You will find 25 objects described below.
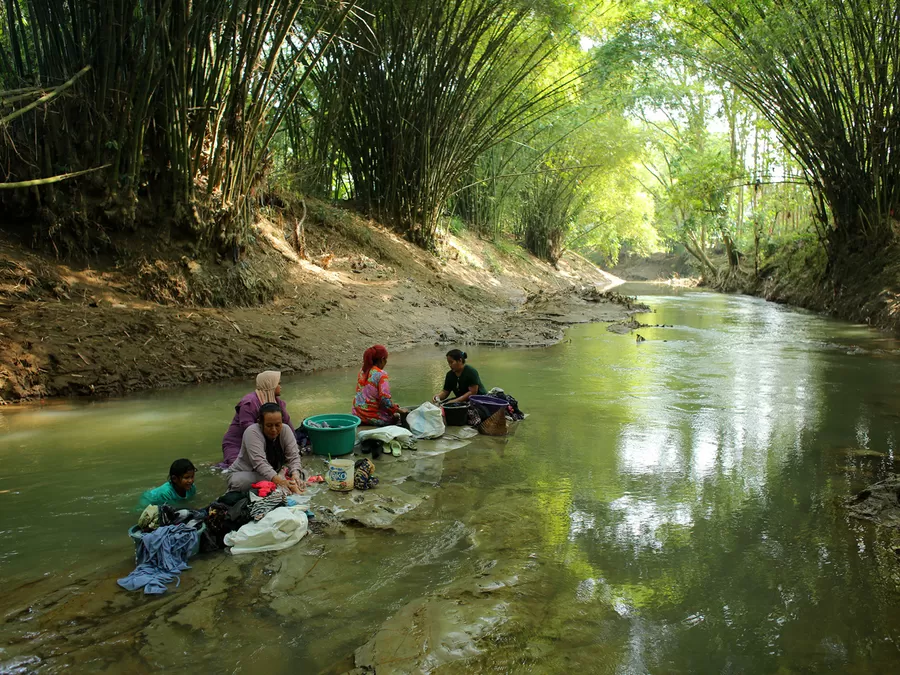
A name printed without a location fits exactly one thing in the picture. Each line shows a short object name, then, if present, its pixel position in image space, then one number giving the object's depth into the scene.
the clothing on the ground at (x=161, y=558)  3.07
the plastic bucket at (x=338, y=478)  4.30
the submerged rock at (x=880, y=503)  3.84
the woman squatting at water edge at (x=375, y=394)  5.68
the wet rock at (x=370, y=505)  3.89
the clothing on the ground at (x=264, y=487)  3.93
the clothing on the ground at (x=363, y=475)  4.38
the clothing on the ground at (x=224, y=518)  3.55
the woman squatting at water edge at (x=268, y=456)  4.14
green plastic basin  4.95
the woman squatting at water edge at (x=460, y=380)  6.25
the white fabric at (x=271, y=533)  3.52
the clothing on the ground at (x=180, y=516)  3.51
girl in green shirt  3.94
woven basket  5.79
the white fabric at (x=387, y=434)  5.25
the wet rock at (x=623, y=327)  12.89
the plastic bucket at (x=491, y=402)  5.87
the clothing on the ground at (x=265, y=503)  3.70
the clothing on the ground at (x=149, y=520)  3.46
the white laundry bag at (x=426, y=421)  5.63
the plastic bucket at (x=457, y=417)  6.05
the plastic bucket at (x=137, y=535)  3.30
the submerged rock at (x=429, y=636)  2.50
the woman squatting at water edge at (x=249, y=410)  4.56
